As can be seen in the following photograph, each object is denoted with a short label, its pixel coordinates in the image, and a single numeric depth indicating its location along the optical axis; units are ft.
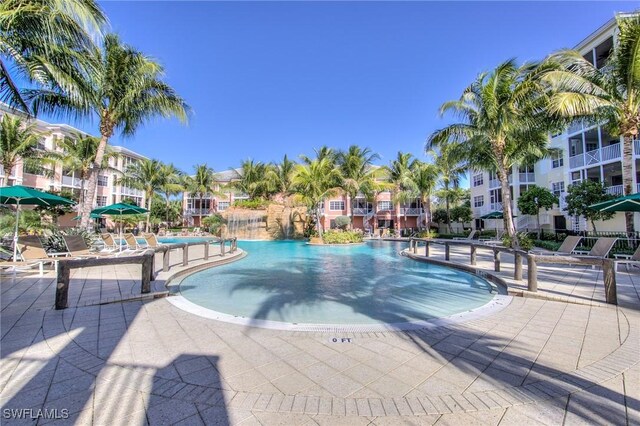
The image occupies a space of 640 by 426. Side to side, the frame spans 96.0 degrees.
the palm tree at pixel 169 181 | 119.44
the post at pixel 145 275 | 17.94
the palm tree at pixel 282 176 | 113.19
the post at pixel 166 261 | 26.48
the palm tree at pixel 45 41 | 21.12
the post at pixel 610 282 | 16.66
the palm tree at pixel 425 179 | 90.94
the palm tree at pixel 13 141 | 63.31
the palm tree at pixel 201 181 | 133.28
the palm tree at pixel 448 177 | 92.27
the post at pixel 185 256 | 30.42
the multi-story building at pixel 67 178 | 89.61
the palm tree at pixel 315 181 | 74.54
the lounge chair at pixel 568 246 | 35.63
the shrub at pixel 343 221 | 107.65
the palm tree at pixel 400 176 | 100.53
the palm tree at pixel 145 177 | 114.01
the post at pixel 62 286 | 15.25
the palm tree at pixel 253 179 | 121.49
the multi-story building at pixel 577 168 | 61.16
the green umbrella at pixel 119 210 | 43.01
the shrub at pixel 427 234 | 87.35
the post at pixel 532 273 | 18.90
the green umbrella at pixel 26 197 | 25.22
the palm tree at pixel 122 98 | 36.68
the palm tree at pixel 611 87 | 30.91
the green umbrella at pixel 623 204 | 27.12
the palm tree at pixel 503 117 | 37.70
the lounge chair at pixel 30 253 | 22.81
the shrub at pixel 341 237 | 70.23
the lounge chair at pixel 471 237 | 75.20
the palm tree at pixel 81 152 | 82.02
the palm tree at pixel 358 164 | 95.96
